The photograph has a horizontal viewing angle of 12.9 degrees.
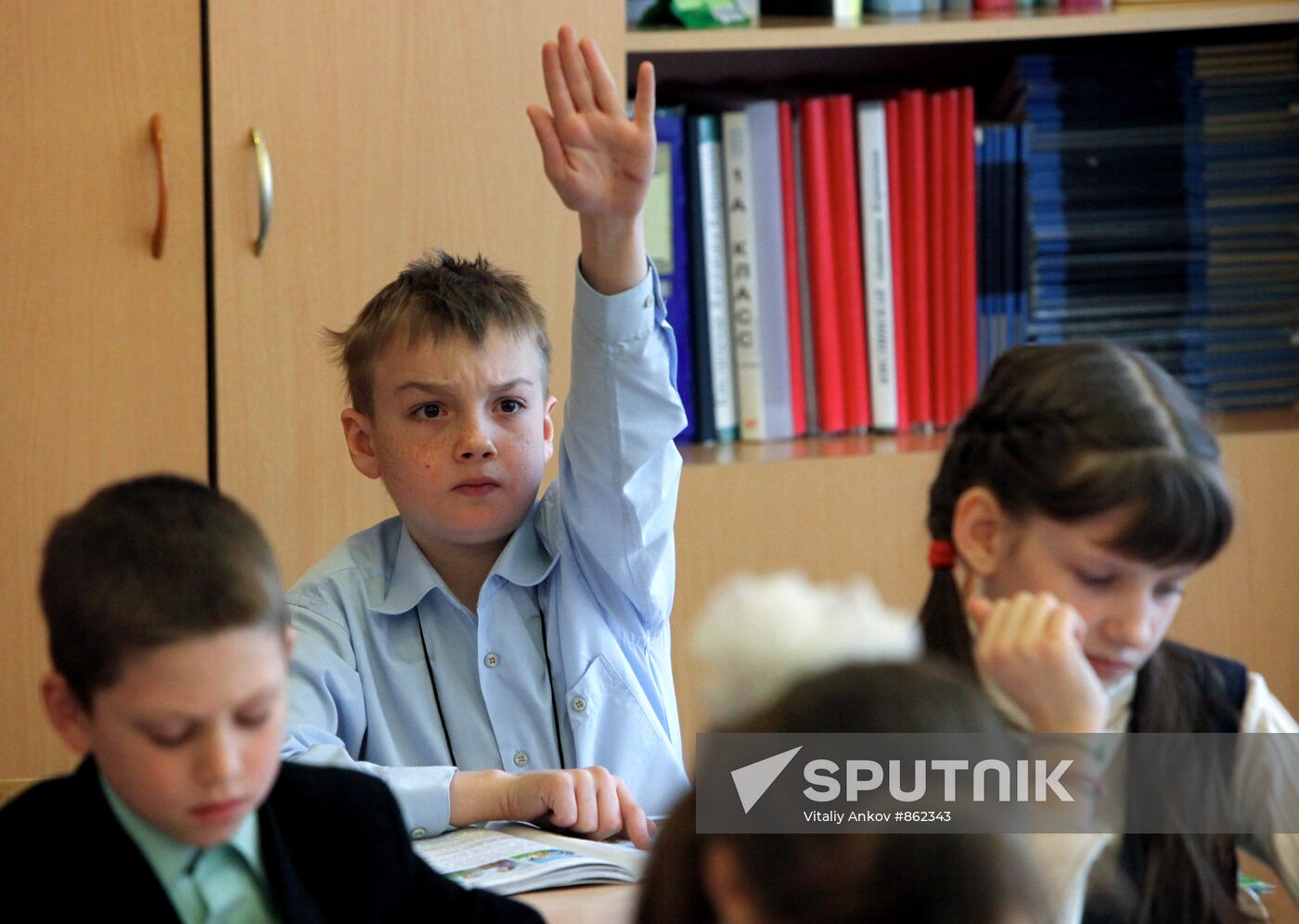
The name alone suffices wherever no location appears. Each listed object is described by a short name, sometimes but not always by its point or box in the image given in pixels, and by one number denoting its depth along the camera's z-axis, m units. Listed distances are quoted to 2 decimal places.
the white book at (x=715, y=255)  5.24
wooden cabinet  5.13
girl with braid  4.52
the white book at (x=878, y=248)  5.25
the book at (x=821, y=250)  5.25
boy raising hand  4.78
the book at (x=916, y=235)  5.25
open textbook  4.55
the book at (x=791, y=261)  5.25
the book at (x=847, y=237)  5.25
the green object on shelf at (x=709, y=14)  5.22
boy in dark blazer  3.71
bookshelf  5.20
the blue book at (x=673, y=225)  5.23
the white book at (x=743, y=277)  5.25
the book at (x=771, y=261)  5.25
